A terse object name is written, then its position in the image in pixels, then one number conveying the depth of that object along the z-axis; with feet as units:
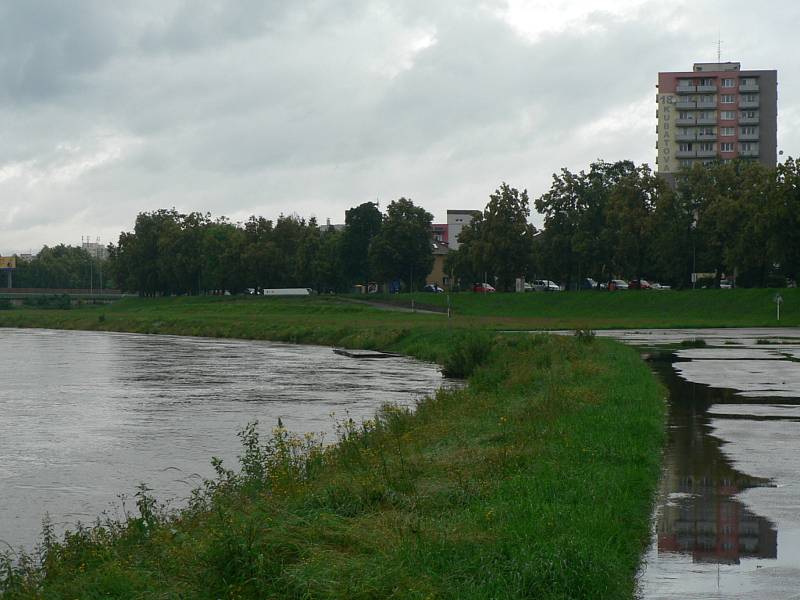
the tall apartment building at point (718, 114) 526.98
